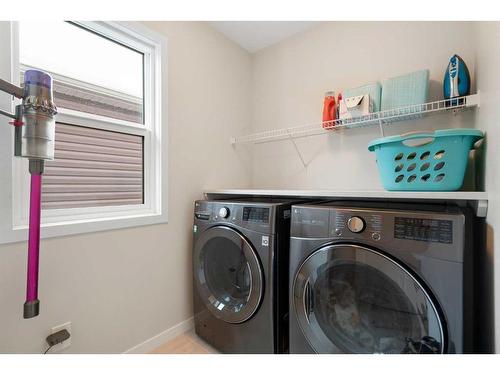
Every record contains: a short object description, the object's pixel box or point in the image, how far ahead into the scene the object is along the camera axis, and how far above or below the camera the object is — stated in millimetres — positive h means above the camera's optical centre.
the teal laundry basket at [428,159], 982 +127
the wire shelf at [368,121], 1207 +440
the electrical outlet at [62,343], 1075 -760
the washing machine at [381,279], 790 -365
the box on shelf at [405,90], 1296 +569
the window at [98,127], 1125 +337
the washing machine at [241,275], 1200 -522
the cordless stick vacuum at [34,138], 879 +182
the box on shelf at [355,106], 1437 +512
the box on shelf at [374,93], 1452 +602
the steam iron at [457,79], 1170 +556
